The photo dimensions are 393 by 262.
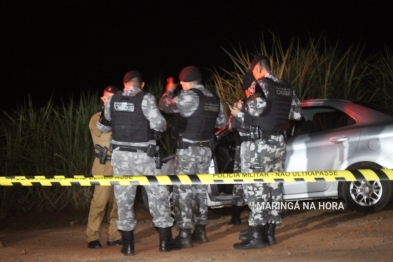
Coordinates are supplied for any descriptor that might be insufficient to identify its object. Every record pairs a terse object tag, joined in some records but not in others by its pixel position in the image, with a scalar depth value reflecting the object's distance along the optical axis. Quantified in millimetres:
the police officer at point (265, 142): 9133
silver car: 10672
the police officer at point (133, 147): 9016
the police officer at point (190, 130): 9383
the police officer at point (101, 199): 9711
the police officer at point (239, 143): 9383
